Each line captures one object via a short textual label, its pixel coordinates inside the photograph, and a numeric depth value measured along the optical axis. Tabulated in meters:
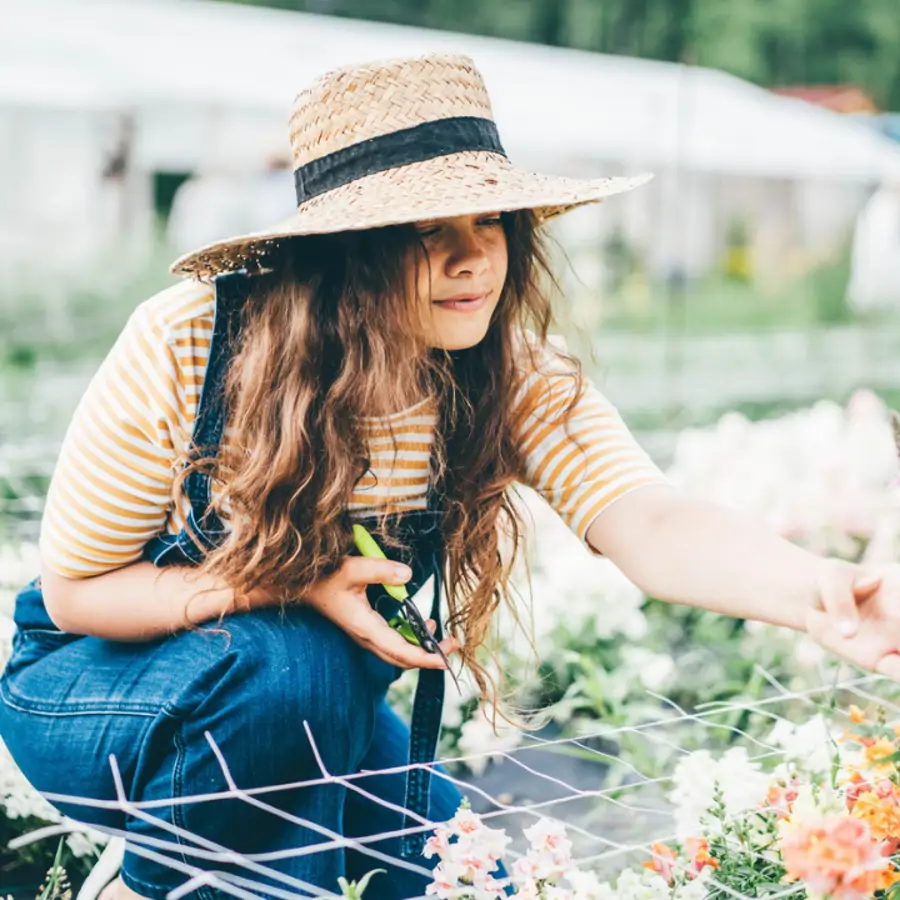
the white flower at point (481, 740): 2.02
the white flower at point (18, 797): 1.55
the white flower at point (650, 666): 2.15
